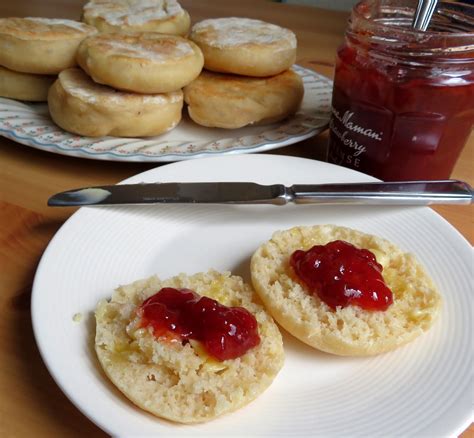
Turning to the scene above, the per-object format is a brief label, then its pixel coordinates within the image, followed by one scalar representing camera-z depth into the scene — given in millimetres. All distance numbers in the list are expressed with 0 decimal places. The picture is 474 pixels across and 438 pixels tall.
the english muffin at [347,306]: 265
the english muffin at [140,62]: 386
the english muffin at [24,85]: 435
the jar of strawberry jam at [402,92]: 336
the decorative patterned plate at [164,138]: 382
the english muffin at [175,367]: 236
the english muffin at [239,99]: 413
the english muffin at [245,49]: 421
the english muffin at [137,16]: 466
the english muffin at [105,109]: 388
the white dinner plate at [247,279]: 238
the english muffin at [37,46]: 410
